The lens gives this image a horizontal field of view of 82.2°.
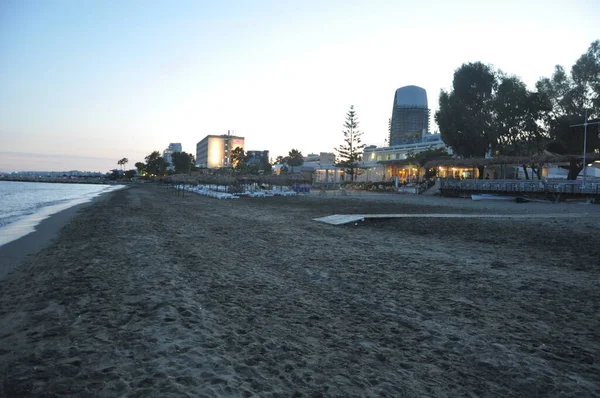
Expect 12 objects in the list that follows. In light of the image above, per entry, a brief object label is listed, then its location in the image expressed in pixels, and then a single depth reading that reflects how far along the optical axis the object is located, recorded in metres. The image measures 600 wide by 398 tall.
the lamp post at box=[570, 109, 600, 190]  25.17
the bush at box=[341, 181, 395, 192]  43.22
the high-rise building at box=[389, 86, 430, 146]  140.50
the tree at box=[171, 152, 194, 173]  133.88
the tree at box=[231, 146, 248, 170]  119.56
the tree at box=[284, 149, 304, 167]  110.34
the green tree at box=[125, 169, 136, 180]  175.62
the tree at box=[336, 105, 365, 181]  58.62
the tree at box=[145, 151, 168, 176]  143.18
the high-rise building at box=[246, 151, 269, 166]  147.88
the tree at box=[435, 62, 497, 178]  38.62
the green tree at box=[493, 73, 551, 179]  37.62
